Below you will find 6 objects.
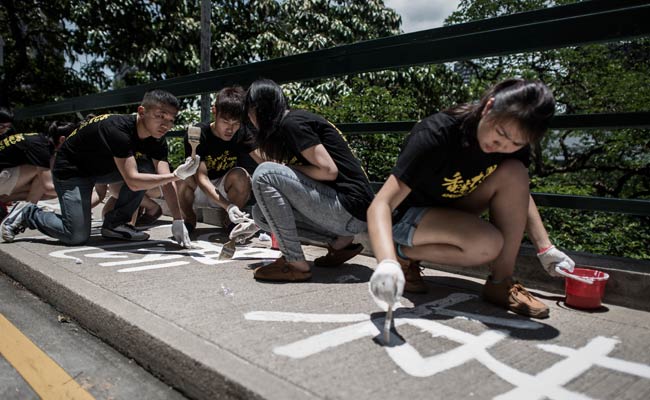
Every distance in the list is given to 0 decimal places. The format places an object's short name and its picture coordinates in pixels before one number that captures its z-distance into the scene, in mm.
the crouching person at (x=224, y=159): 3701
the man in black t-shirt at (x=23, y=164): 4641
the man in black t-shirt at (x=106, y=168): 3455
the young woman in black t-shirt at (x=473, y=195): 1914
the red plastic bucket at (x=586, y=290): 2260
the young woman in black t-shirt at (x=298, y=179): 2607
